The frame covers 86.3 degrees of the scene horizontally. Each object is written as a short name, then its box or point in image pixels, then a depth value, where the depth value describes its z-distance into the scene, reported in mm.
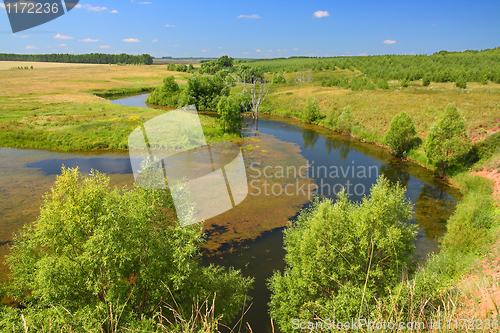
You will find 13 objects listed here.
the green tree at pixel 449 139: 25781
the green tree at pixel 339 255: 10773
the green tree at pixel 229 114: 42125
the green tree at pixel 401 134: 33250
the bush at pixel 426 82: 66875
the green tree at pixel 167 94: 68938
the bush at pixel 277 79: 94494
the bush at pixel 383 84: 67562
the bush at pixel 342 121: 46875
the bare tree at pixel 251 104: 57231
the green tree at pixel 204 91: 59156
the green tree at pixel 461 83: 58344
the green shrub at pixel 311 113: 54500
